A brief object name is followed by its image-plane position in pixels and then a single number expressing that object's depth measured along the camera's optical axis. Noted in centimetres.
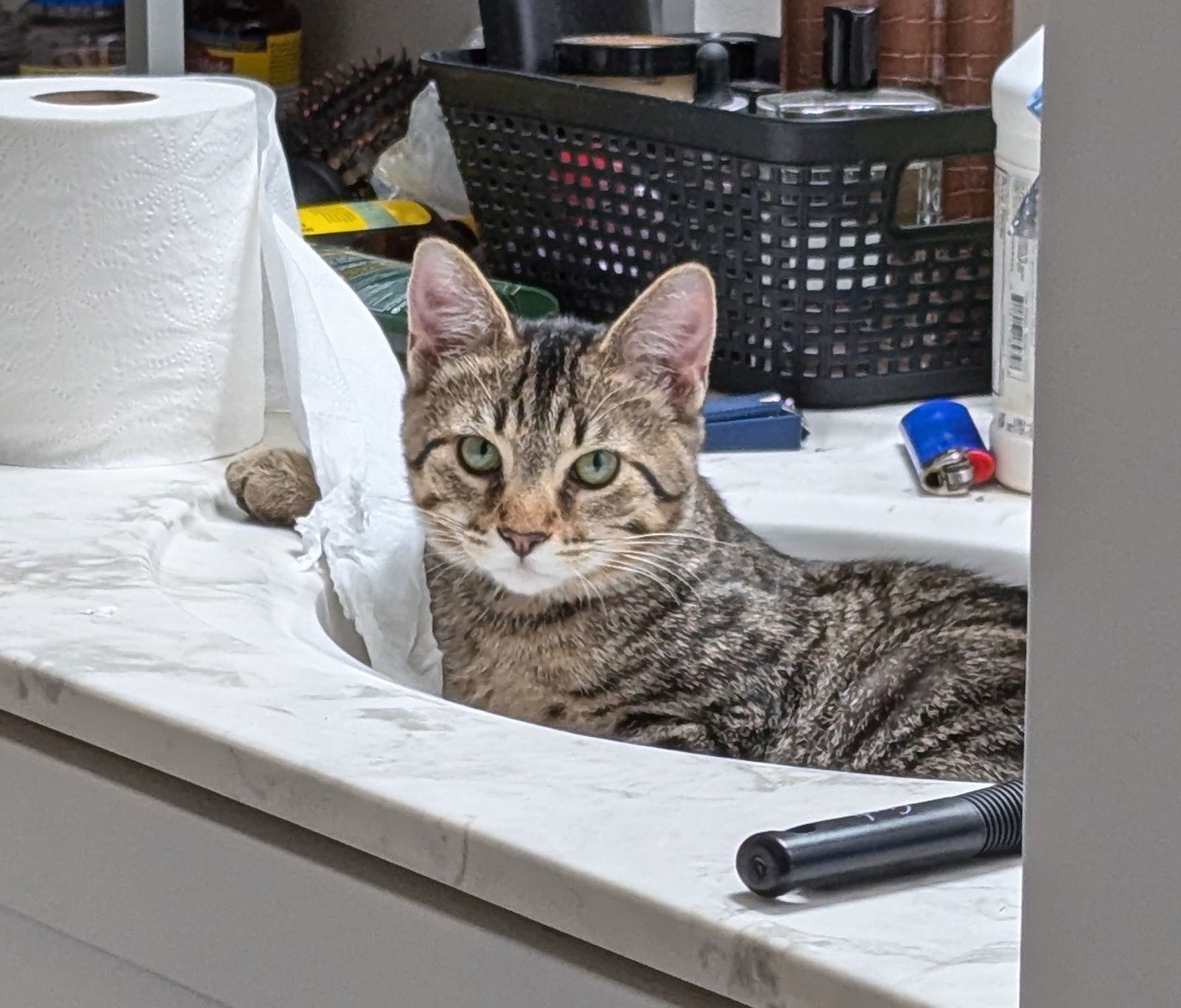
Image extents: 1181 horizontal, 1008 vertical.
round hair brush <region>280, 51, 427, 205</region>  187
